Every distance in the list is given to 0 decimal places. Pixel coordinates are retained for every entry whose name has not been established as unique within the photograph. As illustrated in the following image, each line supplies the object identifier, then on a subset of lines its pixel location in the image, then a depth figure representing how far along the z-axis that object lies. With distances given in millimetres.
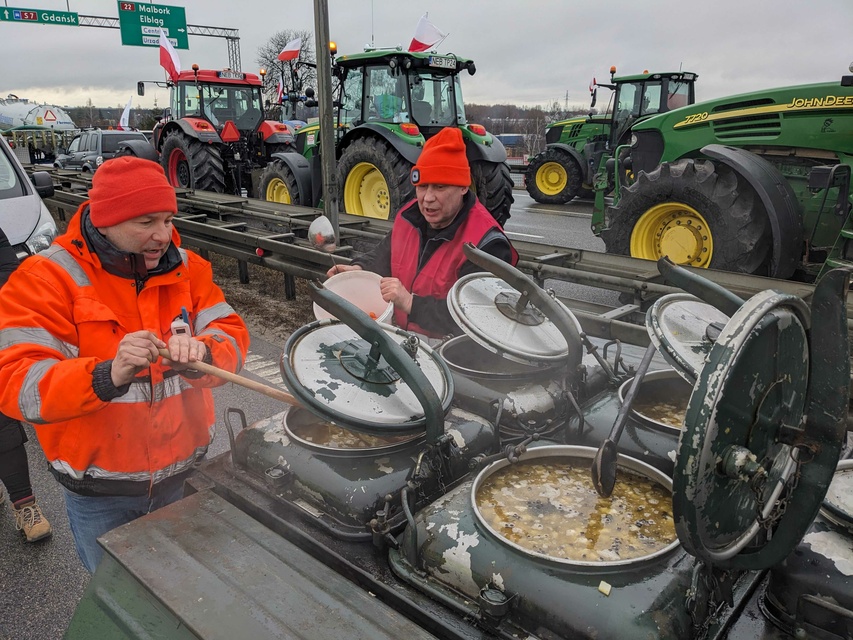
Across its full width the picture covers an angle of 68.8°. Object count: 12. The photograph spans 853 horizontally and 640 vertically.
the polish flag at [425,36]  7676
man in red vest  2555
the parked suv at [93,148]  16328
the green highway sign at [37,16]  22234
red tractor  10305
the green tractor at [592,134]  11938
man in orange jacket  1552
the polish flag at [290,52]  8492
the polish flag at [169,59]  11445
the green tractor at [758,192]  5164
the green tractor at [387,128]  7941
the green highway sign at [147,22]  21059
